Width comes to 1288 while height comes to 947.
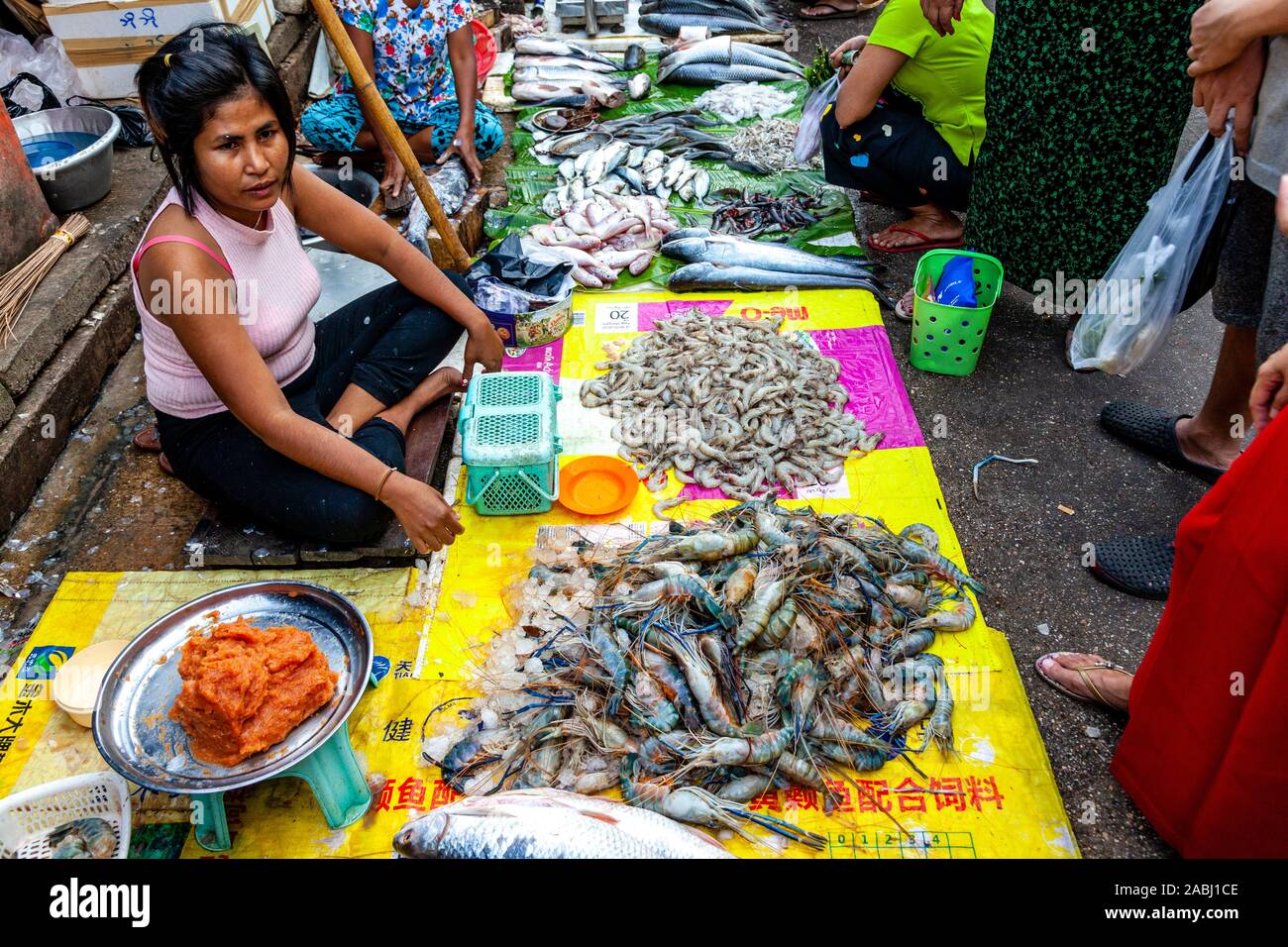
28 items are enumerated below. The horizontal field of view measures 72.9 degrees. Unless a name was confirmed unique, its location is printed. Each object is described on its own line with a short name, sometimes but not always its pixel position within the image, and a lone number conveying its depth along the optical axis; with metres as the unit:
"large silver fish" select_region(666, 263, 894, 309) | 4.46
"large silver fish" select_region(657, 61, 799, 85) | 6.77
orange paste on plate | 2.08
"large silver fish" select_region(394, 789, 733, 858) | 2.01
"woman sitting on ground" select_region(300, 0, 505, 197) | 4.86
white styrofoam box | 4.69
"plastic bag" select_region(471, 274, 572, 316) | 4.06
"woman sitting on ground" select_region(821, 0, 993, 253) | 4.18
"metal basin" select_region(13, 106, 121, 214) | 4.01
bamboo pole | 3.88
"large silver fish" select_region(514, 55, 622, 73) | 6.84
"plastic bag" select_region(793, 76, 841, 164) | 4.88
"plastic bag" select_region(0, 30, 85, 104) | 4.90
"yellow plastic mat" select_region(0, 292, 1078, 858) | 2.32
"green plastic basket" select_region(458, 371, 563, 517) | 3.07
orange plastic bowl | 3.28
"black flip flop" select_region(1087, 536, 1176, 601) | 2.96
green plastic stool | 2.21
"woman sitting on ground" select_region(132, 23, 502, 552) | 2.41
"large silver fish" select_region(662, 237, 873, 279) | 4.50
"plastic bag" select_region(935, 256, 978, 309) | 3.94
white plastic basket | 2.16
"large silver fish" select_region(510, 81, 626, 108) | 6.41
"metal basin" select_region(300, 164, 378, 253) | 4.93
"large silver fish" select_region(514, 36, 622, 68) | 7.05
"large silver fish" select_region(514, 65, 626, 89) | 6.61
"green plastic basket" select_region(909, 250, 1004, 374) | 3.80
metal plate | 2.10
